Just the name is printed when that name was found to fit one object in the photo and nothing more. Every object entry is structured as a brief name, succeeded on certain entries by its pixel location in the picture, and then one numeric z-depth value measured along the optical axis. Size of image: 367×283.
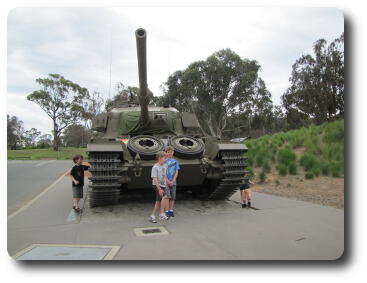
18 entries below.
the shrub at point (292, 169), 12.28
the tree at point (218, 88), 25.48
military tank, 6.16
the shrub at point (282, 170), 12.31
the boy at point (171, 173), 6.10
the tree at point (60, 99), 31.58
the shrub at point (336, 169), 11.17
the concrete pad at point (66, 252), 3.91
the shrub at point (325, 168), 11.63
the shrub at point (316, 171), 11.62
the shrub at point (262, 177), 11.81
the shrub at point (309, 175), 11.44
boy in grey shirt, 5.89
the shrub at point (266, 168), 13.39
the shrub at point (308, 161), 12.23
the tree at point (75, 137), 56.24
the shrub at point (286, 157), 13.20
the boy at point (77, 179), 6.73
